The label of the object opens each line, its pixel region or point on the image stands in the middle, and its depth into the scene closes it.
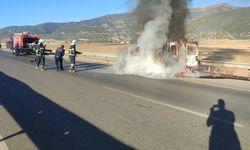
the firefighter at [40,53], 12.54
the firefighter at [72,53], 11.21
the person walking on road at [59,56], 11.91
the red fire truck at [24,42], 24.93
